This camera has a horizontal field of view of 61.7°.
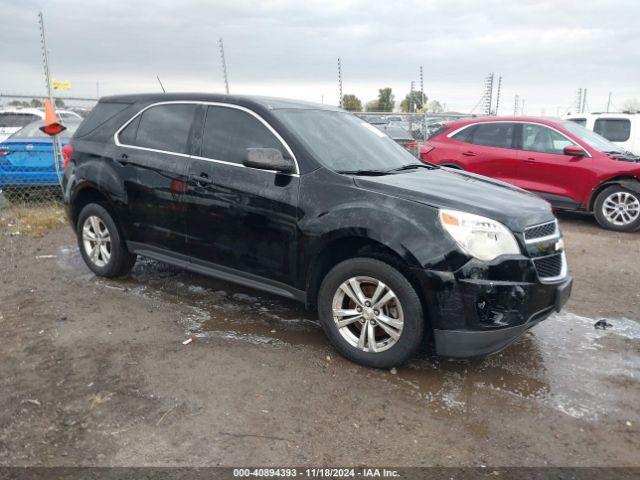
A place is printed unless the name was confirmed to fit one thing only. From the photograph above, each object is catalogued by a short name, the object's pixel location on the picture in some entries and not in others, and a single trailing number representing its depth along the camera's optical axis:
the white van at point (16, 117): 11.46
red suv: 8.23
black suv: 3.31
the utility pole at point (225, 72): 11.79
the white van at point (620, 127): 11.80
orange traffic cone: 7.48
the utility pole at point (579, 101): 22.22
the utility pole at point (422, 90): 13.26
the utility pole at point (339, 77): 12.05
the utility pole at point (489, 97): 16.88
